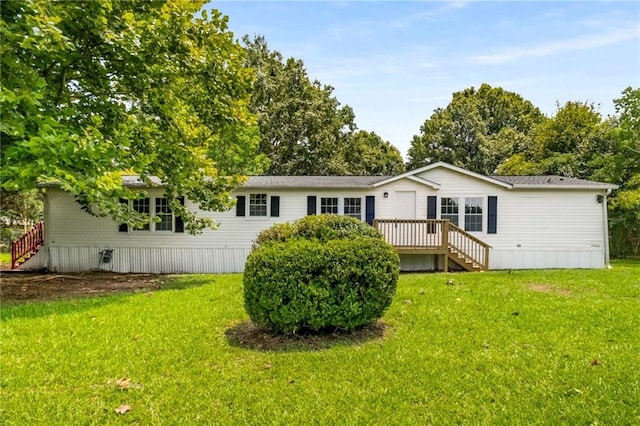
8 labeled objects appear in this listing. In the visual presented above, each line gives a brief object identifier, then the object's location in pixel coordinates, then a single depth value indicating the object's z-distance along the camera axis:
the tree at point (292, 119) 28.56
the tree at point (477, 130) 32.18
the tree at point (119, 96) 5.59
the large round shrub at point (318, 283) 5.20
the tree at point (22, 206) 18.80
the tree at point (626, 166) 18.84
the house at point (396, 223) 13.78
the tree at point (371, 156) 32.69
